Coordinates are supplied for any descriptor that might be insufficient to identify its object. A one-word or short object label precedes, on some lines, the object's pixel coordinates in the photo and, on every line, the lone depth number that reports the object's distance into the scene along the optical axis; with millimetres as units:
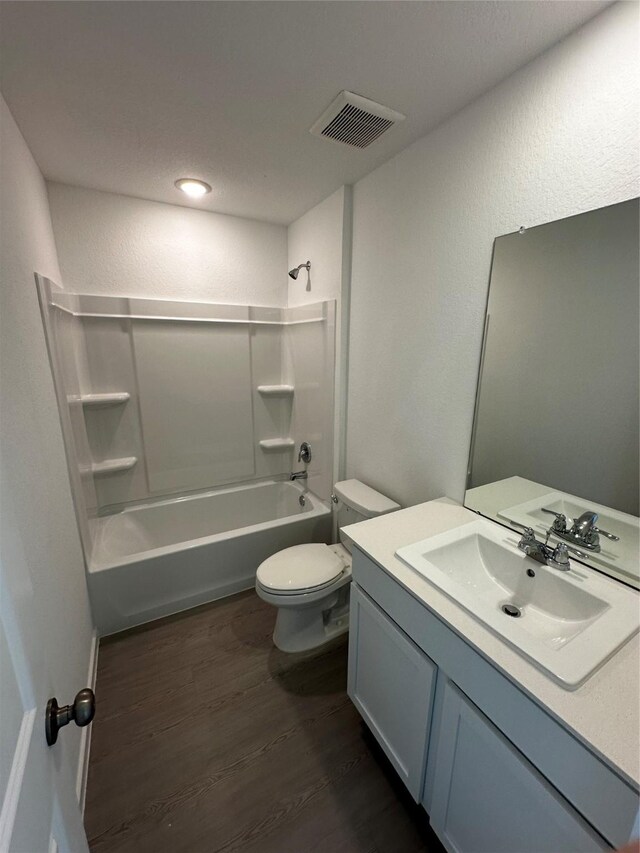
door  437
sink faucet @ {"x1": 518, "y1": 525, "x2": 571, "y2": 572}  1101
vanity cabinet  675
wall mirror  1017
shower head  2302
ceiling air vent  1285
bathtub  1923
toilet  1670
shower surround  1984
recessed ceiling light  1926
